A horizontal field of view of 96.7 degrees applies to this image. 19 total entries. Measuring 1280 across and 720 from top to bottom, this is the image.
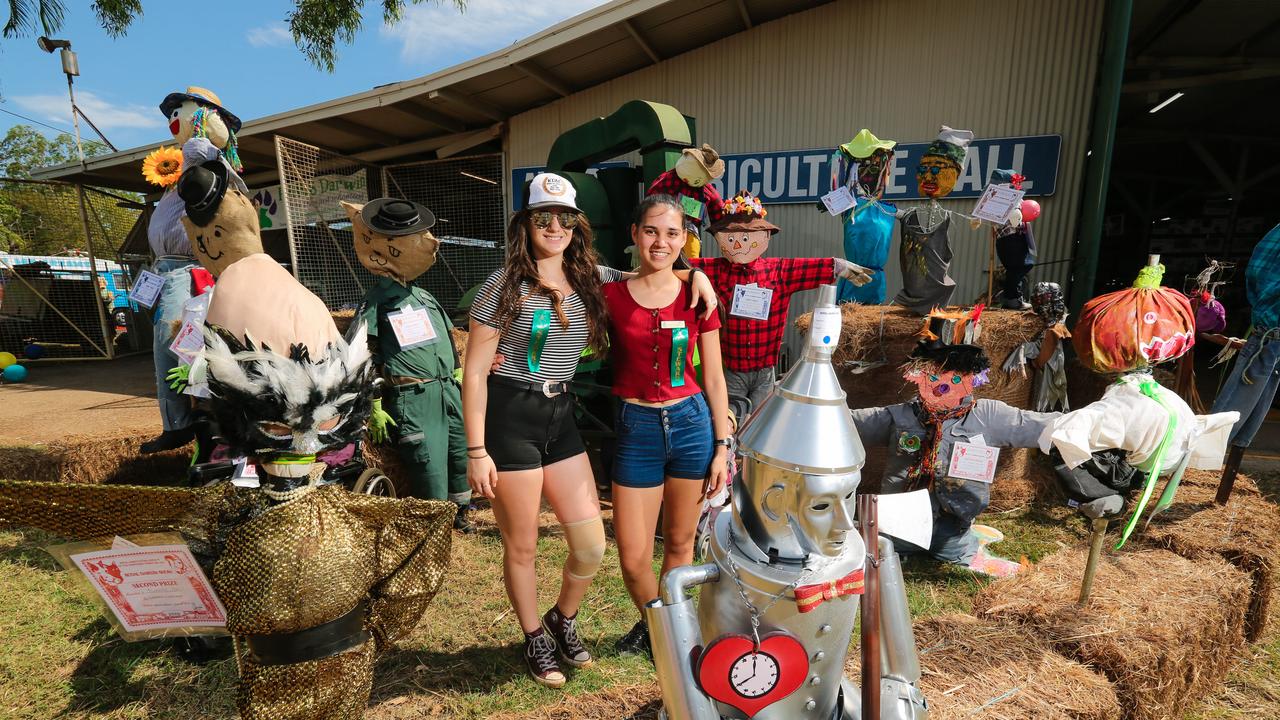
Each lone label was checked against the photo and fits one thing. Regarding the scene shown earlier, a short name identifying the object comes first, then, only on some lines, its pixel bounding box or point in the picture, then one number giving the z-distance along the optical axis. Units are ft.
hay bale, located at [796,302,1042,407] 12.14
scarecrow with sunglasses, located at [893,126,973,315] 13.35
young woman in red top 6.81
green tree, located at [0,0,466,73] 29.84
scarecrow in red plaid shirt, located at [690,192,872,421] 9.83
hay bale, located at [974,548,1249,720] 5.66
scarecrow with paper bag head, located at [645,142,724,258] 11.59
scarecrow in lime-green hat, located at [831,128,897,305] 13.84
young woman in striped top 6.45
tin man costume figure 3.65
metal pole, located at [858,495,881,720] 3.72
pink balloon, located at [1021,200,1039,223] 14.46
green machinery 13.46
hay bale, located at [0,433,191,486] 11.78
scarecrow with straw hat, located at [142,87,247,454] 11.34
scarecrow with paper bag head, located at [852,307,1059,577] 8.80
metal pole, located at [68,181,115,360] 28.96
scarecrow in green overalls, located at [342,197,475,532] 10.78
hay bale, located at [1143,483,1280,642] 8.00
